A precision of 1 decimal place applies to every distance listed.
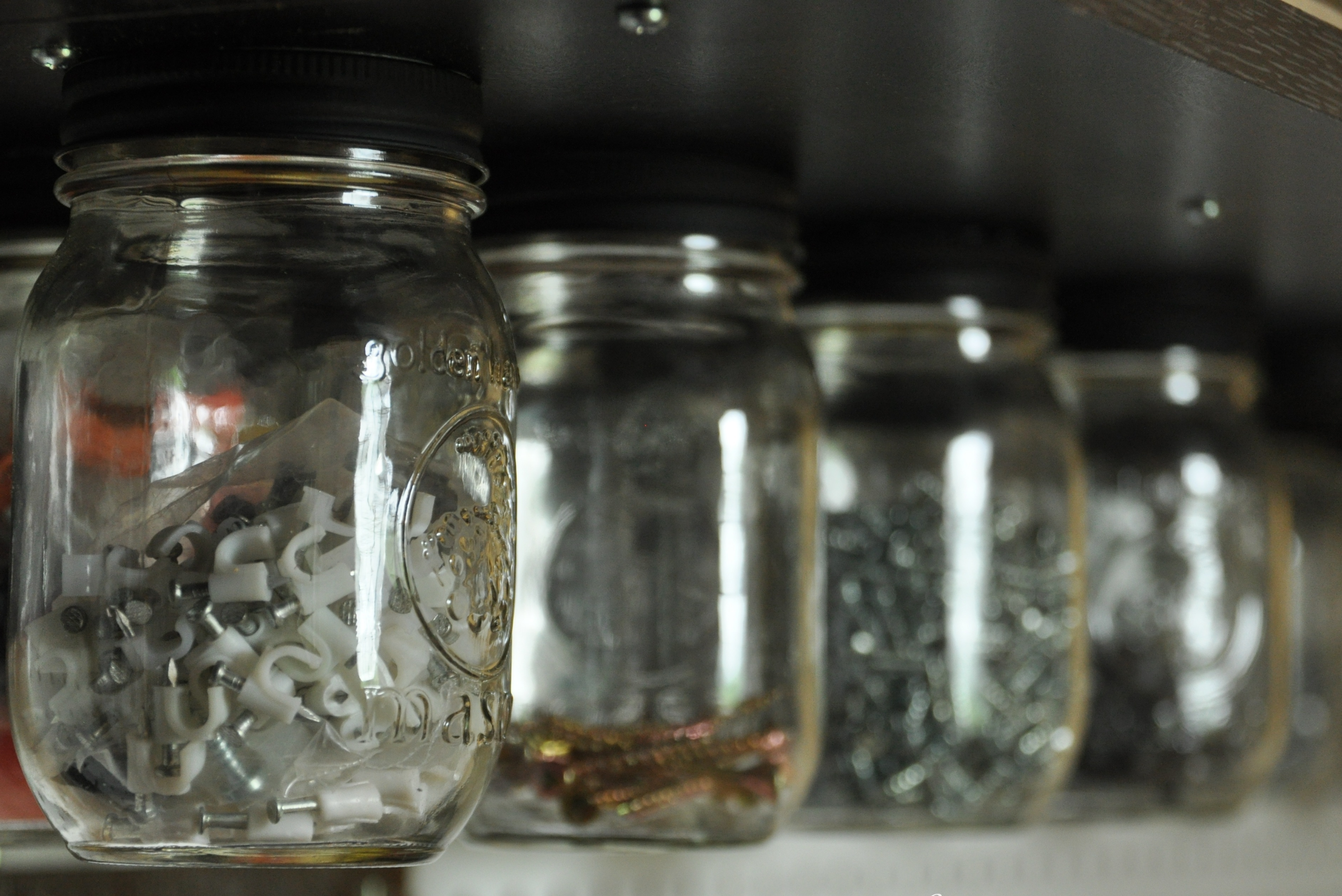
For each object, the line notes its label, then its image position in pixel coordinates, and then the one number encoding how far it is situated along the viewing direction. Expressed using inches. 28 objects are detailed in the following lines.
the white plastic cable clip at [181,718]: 23.4
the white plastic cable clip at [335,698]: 23.6
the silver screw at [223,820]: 23.5
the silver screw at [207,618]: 23.5
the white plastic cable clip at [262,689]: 23.4
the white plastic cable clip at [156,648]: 23.5
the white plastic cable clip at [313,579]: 23.6
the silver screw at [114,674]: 23.6
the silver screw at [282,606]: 23.5
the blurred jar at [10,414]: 25.7
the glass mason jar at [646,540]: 27.8
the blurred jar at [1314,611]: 40.5
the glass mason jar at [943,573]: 30.8
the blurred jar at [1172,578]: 34.4
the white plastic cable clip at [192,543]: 23.6
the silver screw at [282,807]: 23.5
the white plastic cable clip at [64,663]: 23.8
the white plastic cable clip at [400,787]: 23.9
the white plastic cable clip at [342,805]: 23.5
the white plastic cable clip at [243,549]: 23.5
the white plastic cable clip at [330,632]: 23.6
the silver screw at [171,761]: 23.5
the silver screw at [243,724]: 23.4
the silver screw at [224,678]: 23.4
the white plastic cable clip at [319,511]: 23.7
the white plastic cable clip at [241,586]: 23.5
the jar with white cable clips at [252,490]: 23.5
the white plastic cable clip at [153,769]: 23.4
